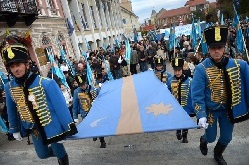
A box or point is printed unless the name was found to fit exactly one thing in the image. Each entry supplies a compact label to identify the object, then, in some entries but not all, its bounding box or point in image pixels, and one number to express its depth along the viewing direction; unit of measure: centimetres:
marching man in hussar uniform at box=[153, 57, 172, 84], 730
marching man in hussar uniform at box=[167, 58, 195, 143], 542
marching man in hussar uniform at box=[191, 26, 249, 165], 389
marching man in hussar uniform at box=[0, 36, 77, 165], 396
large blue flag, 445
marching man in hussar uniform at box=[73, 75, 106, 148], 634
